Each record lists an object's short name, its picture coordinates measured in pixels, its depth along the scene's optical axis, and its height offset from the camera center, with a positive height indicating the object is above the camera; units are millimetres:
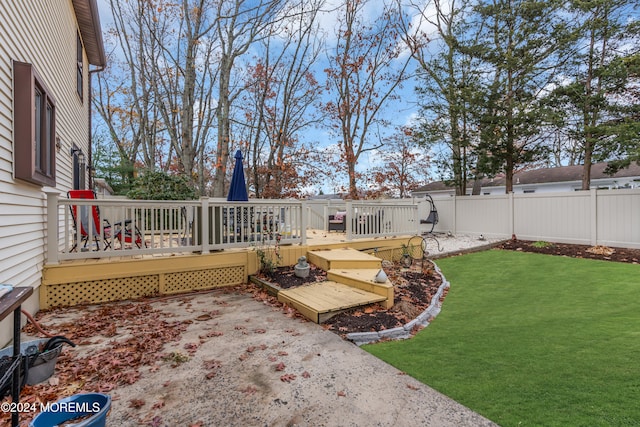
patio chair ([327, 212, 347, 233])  9406 -321
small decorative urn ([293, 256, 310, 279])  5488 -1027
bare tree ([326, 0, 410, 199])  13859 +6580
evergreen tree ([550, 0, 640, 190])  9391 +4062
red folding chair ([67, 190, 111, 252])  4509 -49
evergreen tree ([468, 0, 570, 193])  10766 +5202
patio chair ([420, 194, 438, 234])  12023 -170
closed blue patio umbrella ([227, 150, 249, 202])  5977 +549
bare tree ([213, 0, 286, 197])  10469 +6392
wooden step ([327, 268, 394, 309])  4410 -1095
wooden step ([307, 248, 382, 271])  5770 -914
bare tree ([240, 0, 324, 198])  14172 +5751
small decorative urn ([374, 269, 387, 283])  4617 -996
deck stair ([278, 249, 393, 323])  4059 -1209
